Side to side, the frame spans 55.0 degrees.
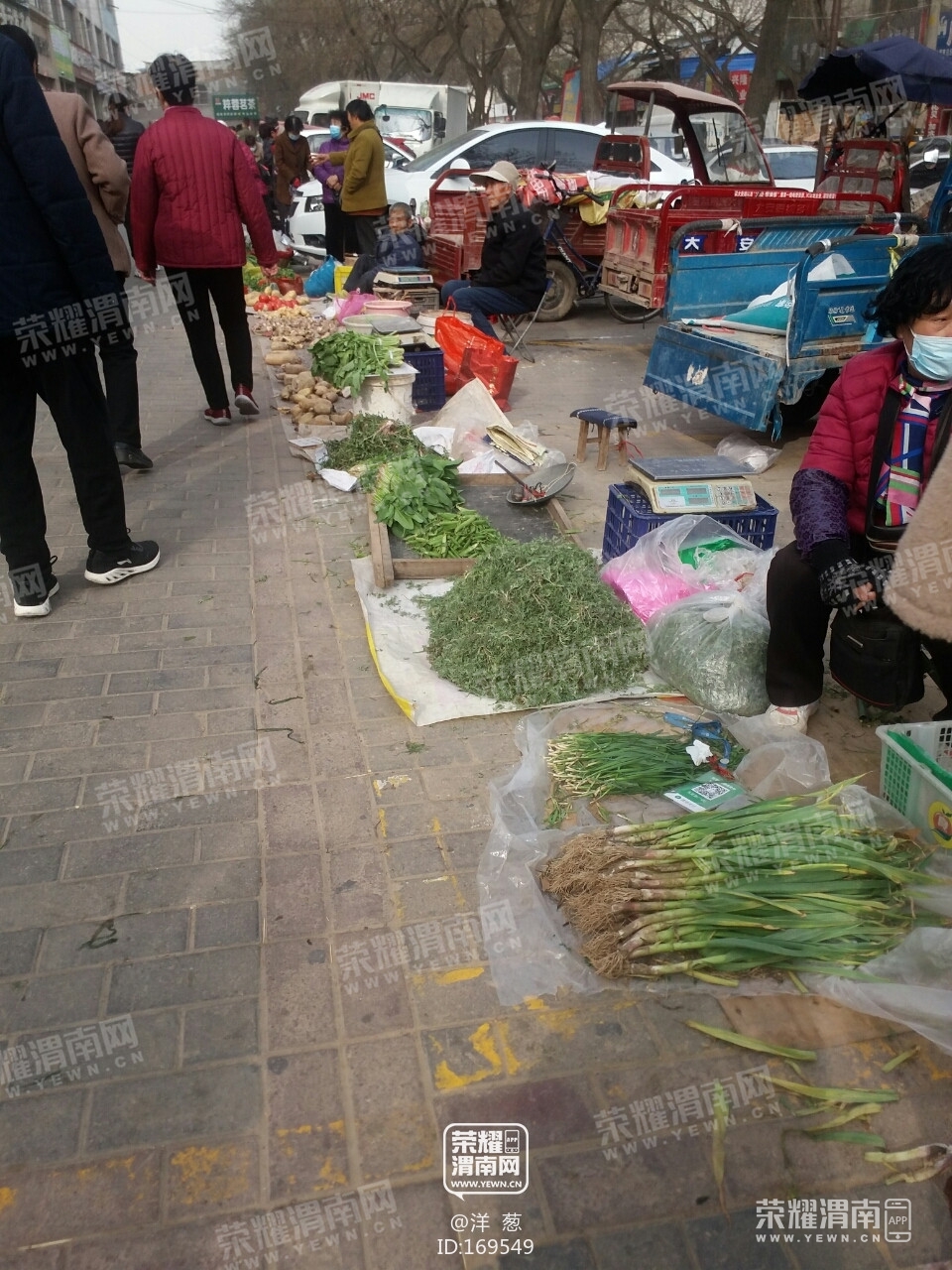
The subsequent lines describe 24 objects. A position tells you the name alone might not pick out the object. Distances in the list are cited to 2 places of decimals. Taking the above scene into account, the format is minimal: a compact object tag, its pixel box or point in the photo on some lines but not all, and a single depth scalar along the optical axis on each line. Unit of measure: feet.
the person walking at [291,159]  46.83
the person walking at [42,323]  11.07
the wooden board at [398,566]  14.19
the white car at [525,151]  36.86
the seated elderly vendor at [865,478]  9.19
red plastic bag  23.38
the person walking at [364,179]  31.22
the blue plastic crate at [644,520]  13.16
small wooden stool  18.78
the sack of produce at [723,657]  10.97
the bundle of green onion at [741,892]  7.39
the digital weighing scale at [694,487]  13.12
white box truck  79.66
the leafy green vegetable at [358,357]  21.11
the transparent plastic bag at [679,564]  12.39
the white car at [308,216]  46.61
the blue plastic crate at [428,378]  22.66
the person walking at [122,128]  31.86
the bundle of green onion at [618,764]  9.45
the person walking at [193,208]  18.51
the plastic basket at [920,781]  8.15
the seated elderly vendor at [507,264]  24.25
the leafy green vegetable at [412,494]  15.40
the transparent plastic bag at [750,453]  20.48
